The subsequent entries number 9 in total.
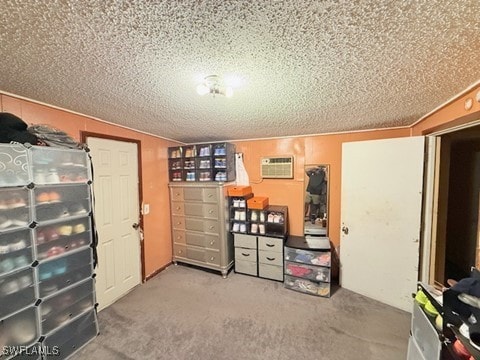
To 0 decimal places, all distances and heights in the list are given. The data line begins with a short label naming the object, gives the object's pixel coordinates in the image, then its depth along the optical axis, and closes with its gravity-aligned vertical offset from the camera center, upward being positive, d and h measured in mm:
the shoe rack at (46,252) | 1328 -612
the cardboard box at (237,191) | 2969 -312
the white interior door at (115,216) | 2256 -554
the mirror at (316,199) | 2887 -442
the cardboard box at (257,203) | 2908 -489
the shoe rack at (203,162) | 3059 +127
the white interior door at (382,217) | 2107 -556
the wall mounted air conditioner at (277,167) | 3051 +41
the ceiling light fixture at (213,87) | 1225 +529
